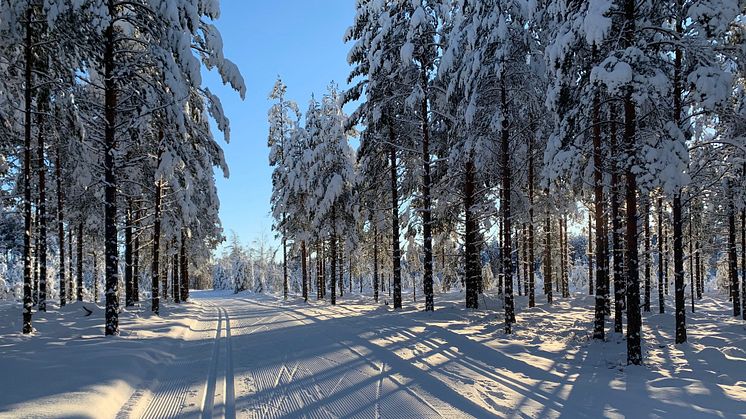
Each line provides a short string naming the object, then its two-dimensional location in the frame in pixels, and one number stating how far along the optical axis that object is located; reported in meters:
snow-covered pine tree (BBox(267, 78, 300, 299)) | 34.66
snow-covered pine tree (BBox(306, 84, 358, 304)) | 27.19
